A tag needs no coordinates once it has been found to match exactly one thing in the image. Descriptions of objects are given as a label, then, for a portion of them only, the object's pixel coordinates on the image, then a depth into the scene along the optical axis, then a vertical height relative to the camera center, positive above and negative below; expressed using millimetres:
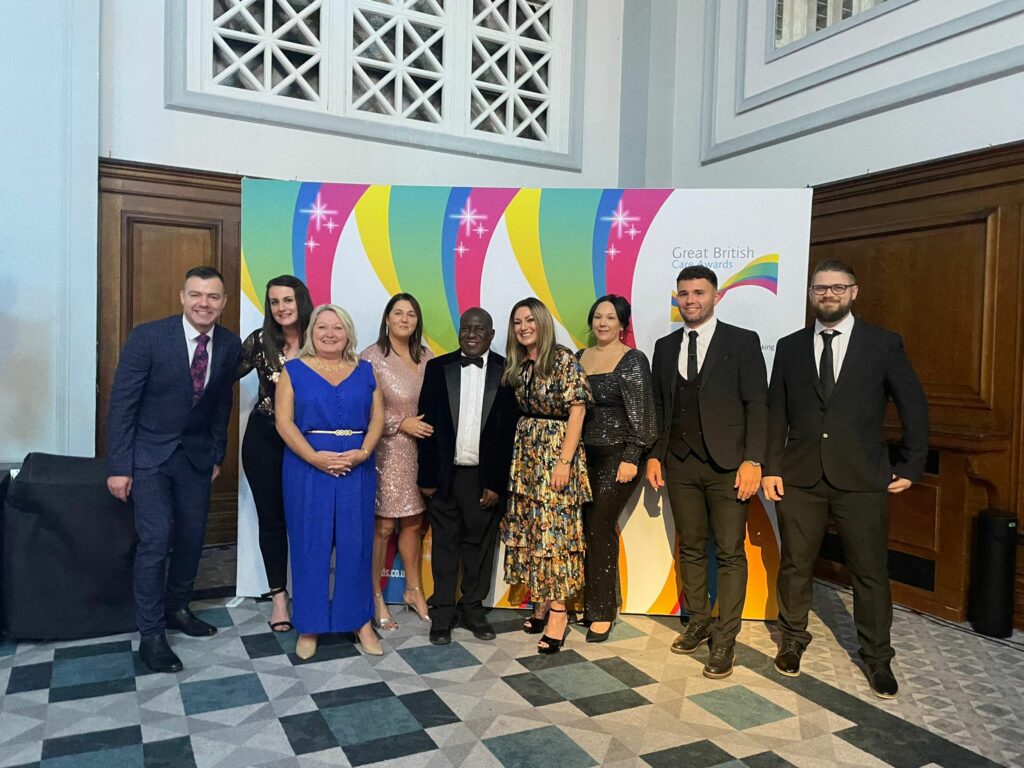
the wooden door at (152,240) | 4891 +726
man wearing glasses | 3076 -330
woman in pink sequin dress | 3703 -288
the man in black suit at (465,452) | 3576 -463
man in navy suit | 3213 -350
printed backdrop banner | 3941 +516
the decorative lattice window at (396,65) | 5168 +2169
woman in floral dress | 3438 -518
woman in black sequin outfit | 3508 -369
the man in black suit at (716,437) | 3334 -335
